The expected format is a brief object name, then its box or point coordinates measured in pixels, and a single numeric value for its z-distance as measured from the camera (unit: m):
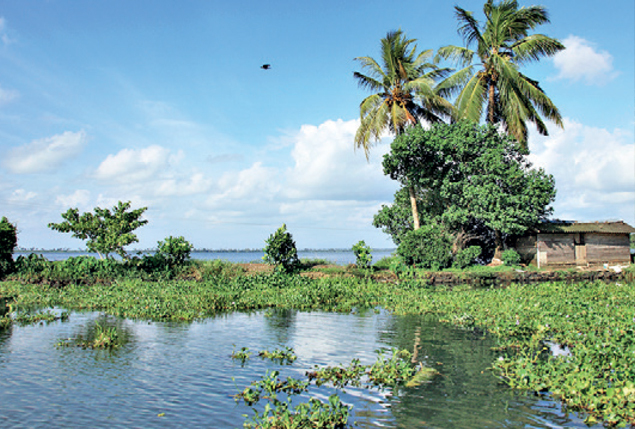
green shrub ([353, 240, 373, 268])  26.50
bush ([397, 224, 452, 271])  27.94
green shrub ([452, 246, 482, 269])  28.30
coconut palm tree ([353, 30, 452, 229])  31.39
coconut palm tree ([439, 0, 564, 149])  29.67
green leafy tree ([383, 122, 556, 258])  27.98
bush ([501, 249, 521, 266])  28.72
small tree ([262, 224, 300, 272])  25.08
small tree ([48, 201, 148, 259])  24.33
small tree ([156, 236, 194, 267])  25.69
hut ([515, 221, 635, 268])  30.08
